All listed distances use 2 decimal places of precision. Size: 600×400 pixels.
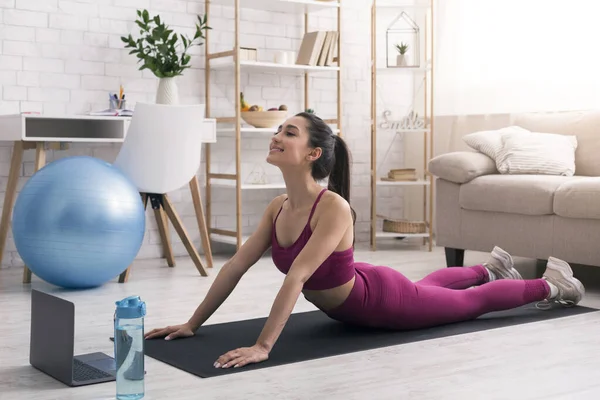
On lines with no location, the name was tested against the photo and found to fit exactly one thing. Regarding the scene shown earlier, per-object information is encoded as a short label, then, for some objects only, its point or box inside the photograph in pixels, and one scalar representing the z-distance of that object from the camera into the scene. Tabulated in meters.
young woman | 2.58
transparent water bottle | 2.07
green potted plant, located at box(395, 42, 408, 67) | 5.63
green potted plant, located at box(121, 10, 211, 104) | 4.67
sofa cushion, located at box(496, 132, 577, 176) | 4.49
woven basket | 5.53
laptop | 2.26
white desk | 4.07
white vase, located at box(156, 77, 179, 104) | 4.70
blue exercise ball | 3.65
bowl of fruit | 5.08
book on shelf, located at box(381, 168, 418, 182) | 5.63
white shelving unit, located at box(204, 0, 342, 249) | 4.94
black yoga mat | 2.53
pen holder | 4.61
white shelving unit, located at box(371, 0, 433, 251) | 5.51
